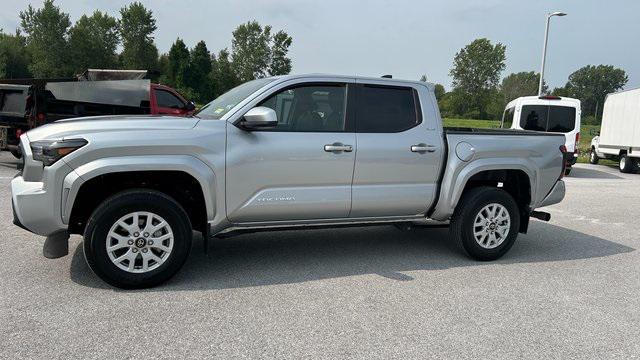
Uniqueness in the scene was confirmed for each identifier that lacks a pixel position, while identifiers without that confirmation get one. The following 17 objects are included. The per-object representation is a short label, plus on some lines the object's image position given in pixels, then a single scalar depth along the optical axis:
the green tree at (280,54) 91.26
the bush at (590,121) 95.84
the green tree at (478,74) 97.50
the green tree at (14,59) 71.22
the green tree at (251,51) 90.88
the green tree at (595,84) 138.38
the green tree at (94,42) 73.19
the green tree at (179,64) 74.31
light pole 25.12
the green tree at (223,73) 84.19
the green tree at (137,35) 77.94
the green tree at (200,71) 75.06
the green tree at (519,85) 110.12
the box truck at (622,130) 16.73
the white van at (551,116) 14.66
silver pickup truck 3.85
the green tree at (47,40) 70.56
